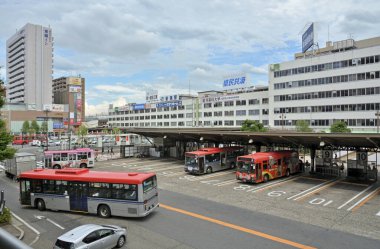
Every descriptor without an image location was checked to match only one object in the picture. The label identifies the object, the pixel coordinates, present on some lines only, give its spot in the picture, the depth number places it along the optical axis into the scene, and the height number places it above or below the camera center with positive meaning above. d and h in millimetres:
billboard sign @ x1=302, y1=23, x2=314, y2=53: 63906 +19058
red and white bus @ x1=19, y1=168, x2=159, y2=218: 17438 -3679
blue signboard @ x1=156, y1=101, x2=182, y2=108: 102488 +8629
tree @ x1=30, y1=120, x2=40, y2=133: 99250 +1144
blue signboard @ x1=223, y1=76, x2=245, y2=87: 79375 +12366
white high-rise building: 133250 +28865
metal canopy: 26359 -987
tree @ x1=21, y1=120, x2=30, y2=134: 97944 +993
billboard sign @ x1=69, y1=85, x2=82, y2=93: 151375 +20115
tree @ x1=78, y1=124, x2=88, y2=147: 65812 -188
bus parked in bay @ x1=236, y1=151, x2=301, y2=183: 28125 -3571
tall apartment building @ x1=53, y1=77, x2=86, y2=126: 130500 +18236
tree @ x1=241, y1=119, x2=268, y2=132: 57812 +500
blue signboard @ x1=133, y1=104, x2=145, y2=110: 116719 +8791
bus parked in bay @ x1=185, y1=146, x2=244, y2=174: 33469 -3458
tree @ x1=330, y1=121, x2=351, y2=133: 49438 +140
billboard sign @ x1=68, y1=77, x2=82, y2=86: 162312 +25916
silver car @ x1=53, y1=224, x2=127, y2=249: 11680 -4254
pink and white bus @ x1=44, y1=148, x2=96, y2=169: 36750 -3425
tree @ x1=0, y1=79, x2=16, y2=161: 19109 -587
